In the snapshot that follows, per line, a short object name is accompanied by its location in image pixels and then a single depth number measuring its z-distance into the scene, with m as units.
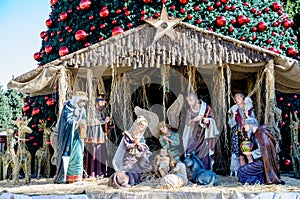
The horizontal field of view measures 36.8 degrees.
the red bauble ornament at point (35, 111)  11.20
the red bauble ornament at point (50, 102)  10.66
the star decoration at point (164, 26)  8.40
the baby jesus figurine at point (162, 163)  8.09
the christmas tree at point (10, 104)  19.58
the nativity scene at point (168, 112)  7.59
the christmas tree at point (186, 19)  10.20
